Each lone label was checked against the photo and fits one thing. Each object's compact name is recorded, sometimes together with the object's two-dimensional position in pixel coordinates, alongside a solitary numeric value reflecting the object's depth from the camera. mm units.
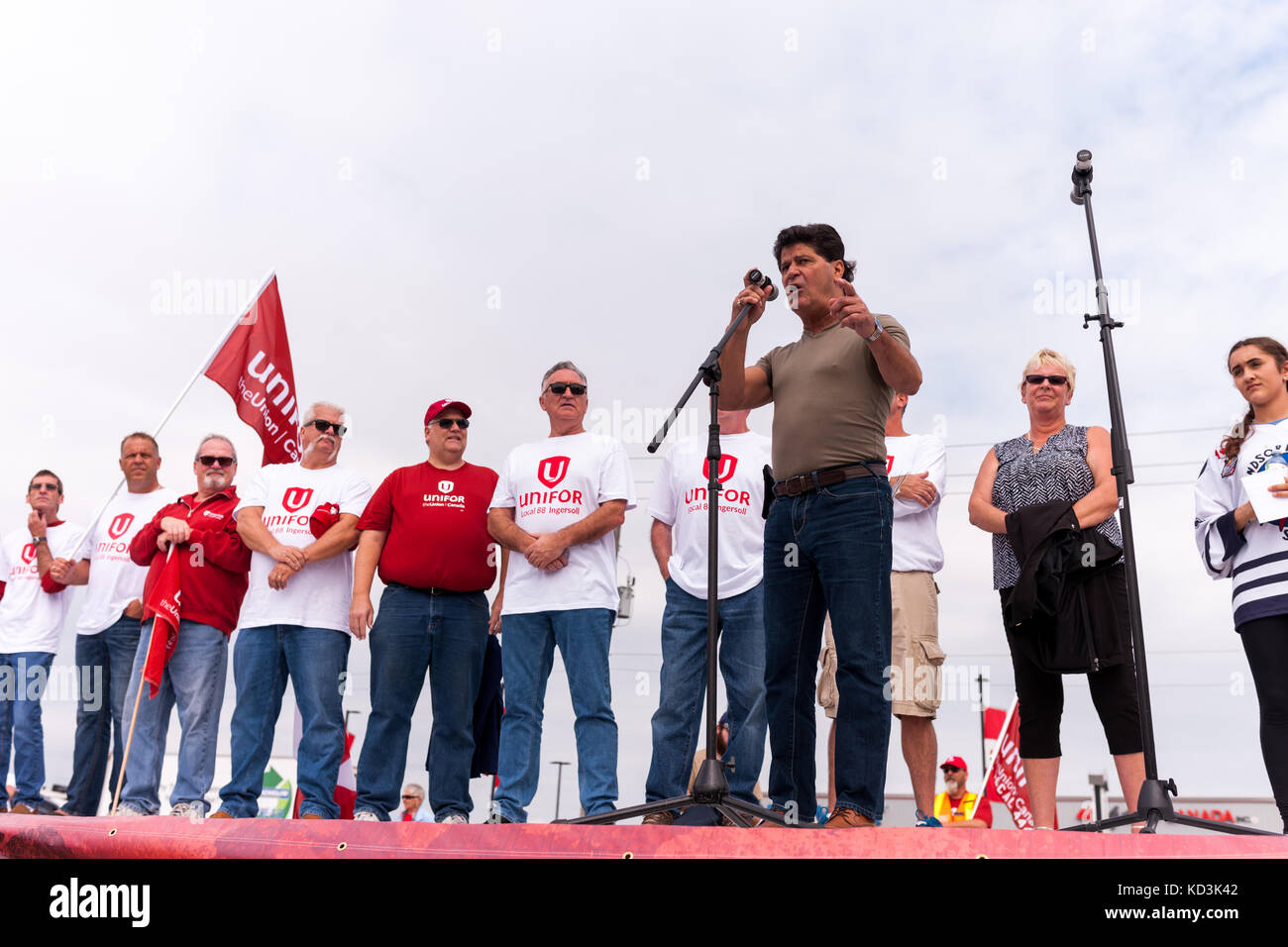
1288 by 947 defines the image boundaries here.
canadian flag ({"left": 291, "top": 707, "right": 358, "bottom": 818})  7668
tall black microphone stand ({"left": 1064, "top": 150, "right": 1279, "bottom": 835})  3219
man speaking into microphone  3607
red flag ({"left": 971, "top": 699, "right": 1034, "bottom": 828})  8359
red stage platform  2678
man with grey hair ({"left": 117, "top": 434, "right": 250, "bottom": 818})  5383
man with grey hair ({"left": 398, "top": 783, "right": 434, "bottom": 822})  11320
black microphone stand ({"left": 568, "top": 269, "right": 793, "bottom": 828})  3238
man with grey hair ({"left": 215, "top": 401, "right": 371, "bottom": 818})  5035
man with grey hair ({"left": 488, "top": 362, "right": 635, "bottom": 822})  4820
